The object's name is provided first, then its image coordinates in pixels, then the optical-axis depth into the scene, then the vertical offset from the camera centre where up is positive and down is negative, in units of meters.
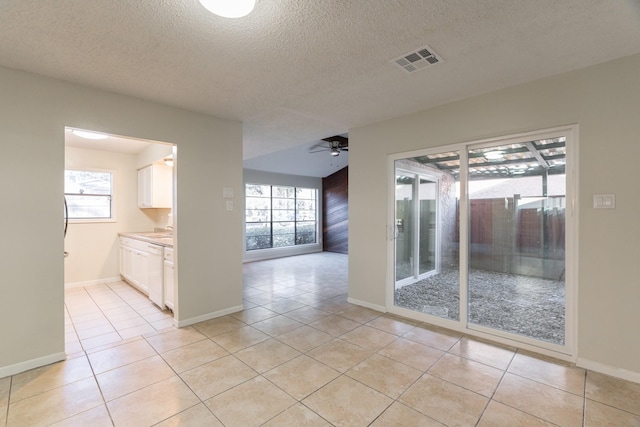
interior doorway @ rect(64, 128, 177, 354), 4.16 -0.02
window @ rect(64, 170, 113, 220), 4.98 +0.38
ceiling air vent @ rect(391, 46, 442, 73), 2.15 +1.23
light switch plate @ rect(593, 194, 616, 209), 2.25 +0.09
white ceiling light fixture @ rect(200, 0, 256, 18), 1.42 +1.06
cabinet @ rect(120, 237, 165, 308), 3.78 -0.80
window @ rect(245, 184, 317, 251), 8.31 -0.07
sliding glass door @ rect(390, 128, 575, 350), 2.66 -0.23
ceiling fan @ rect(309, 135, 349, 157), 6.46 +1.71
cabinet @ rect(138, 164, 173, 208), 4.98 +0.52
